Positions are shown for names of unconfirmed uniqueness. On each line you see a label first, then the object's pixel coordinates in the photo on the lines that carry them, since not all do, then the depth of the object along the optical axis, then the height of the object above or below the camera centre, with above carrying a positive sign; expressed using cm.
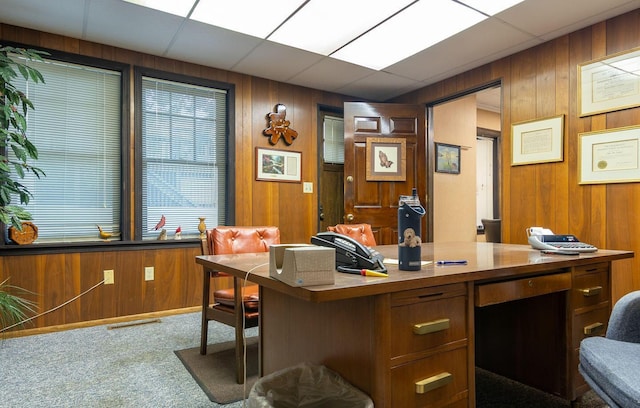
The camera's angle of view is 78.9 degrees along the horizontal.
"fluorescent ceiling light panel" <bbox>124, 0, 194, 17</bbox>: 266 +139
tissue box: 106 -17
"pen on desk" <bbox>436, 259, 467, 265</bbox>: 155 -24
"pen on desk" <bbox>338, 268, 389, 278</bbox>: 123 -23
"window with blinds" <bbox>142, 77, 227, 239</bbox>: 365 +47
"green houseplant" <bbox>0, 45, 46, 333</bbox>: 253 +38
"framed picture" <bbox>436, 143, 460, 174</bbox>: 489 +58
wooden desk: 117 -44
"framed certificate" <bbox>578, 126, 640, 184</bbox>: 279 +35
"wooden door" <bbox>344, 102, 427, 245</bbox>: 436 +47
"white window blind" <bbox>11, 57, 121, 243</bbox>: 319 +46
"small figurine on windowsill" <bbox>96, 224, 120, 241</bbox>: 336 -26
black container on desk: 133 -10
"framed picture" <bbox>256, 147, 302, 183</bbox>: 416 +42
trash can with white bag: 124 -62
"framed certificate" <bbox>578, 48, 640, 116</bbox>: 279 +89
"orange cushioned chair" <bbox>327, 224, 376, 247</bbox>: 299 -22
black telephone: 132 -18
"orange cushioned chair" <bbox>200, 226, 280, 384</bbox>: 214 -54
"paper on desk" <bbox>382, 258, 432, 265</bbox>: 156 -24
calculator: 192 -21
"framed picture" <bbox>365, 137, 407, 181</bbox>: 438 +51
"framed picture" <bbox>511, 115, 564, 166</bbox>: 322 +54
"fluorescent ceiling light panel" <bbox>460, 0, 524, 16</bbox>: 266 +138
